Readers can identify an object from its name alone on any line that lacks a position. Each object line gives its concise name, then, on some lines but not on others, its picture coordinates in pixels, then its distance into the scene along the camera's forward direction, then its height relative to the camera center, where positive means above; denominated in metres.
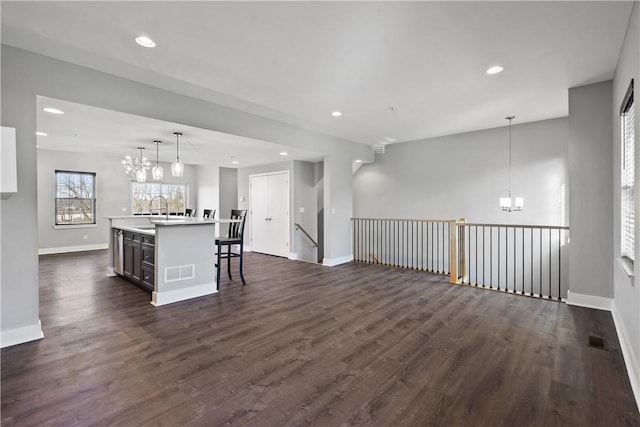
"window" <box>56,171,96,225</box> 7.84 +0.44
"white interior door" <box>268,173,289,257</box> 7.50 -0.05
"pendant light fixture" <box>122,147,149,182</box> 5.68 +1.01
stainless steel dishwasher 5.17 -0.69
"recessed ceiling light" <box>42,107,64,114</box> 3.40 +1.25
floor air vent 2.72 -1.26
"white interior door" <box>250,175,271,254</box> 8.02 -0.02
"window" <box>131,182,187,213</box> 9.20 +0.58
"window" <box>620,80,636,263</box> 2.47 +0.29
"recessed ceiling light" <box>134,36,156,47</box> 2.64 +1.59
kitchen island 3.91 -0.68
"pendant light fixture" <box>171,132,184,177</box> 4.67 +0.73
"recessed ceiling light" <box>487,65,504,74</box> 3.22 +1.60
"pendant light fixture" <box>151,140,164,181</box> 5.14 +0.73
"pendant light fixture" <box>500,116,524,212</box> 5.29 +0.14
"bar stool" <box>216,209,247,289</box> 4.64 -0.44
